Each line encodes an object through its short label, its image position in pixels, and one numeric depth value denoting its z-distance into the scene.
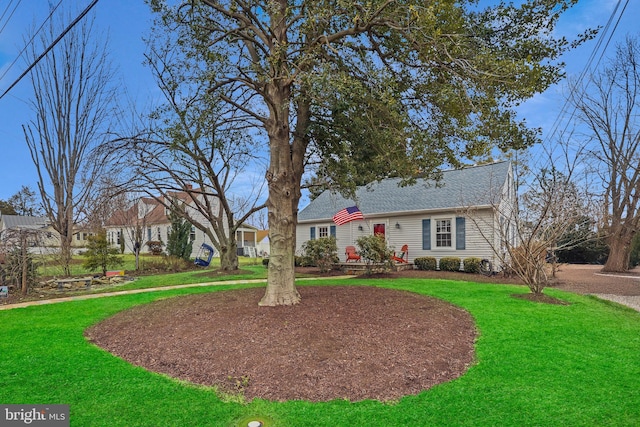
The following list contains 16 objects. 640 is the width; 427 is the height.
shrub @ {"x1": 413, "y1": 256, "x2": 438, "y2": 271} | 16.52
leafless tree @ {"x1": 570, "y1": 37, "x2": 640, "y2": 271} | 16.22
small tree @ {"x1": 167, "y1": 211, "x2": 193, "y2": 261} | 21.23
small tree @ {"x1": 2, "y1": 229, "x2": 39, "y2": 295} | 10.48
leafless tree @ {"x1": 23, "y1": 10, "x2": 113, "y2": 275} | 16.70
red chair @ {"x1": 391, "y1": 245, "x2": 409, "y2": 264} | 17.39
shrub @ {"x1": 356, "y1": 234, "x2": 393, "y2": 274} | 13.87
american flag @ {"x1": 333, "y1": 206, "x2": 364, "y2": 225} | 16.86
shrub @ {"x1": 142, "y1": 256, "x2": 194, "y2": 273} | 18.69
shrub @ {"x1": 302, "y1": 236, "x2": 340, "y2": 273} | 15.47
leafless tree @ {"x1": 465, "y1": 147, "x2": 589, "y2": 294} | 8.83
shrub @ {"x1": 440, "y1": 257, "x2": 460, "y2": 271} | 15.84
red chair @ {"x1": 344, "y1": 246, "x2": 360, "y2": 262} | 17.65
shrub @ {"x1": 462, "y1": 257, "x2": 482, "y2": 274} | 15.09
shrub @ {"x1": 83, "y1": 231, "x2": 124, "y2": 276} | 14.77
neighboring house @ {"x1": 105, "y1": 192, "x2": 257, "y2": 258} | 30.15
